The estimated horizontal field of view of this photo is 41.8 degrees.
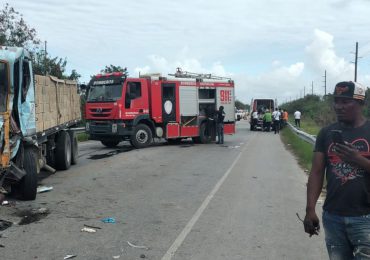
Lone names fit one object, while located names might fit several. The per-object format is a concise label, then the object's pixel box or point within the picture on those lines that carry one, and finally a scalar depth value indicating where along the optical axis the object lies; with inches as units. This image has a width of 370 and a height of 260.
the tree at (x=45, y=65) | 1272.1
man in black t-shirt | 130.7
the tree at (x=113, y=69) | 1940.8
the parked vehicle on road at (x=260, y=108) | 1469.0
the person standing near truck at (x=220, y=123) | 881.5
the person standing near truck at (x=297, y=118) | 1533.5
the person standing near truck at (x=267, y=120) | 1409.6
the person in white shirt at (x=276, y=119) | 1334.2
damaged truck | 319.3
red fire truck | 769.6
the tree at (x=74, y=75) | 1554.6
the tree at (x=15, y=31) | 1224.8
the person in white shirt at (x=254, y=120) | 1464.1
